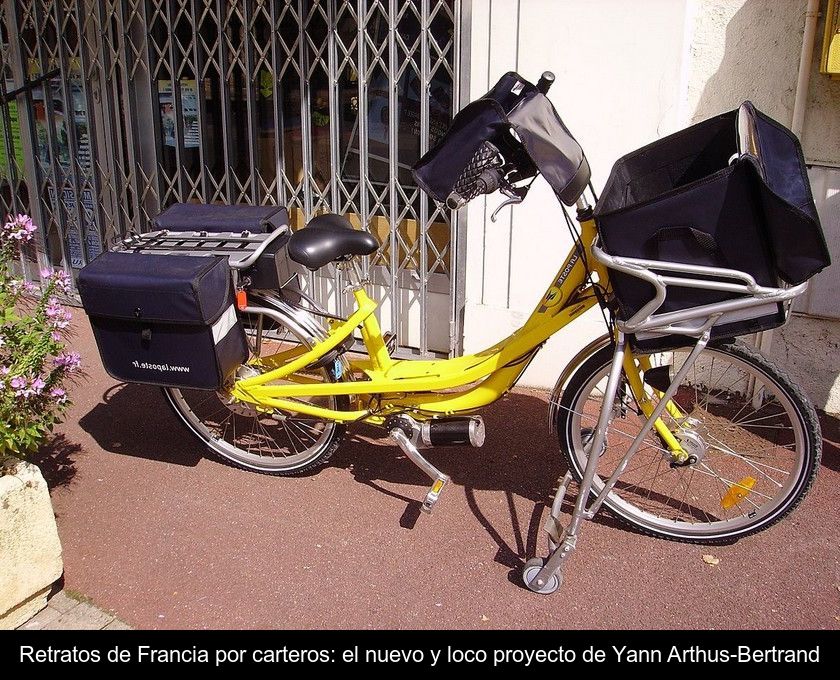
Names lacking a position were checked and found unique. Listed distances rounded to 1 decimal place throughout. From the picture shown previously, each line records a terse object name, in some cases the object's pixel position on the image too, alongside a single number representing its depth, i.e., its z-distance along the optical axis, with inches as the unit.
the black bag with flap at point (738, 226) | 103.5
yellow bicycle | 112.5
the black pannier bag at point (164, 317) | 132.4
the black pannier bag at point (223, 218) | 149.0
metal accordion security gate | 199.0
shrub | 120.1
